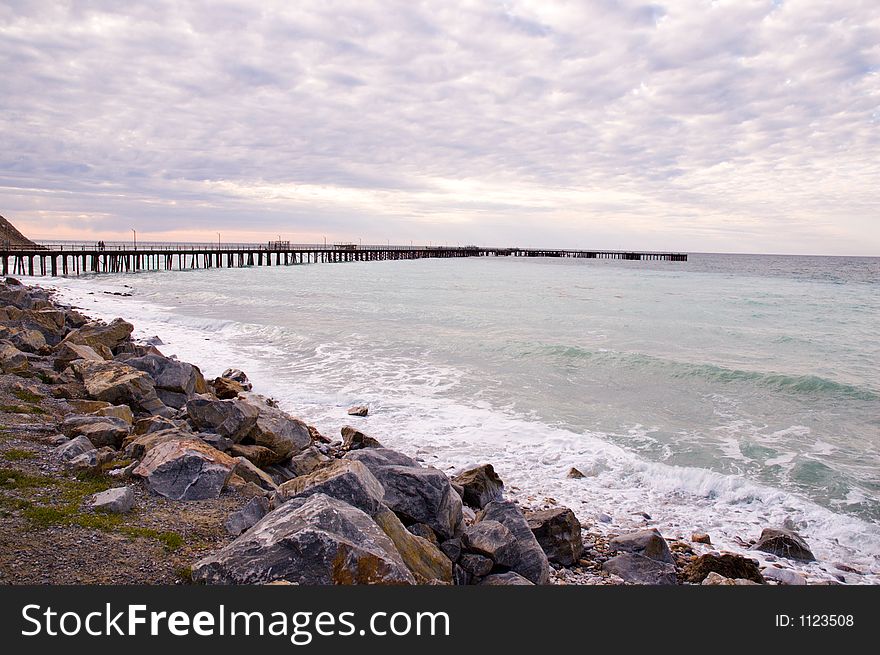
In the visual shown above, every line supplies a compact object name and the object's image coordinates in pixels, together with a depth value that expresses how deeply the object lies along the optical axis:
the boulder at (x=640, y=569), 6.32
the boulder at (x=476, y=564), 5.64
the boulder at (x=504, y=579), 5.46
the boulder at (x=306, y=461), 8.24
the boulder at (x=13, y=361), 10.05
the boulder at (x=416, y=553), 4.95
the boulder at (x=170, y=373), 11.07
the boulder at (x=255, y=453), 7.94
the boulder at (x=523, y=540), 5.77
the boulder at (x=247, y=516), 5.16
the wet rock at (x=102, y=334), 13.87
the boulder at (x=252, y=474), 6.72
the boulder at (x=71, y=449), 6.50
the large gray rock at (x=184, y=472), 5.84
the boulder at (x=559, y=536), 6.57
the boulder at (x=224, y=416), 8.29
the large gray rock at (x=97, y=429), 7.18
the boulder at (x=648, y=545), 6.57
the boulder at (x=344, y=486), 5.13
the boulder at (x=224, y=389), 12.40
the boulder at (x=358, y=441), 9.69
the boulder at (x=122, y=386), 9.48
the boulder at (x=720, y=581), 5.44
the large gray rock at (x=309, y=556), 3.93
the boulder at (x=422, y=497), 6.09
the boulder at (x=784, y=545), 7.04
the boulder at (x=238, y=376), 14.12
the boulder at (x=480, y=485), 7.91
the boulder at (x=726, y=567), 6.20
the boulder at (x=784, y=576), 6.45
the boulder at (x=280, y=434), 8.47
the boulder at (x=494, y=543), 5.75
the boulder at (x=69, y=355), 11.67
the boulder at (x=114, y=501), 5.23
